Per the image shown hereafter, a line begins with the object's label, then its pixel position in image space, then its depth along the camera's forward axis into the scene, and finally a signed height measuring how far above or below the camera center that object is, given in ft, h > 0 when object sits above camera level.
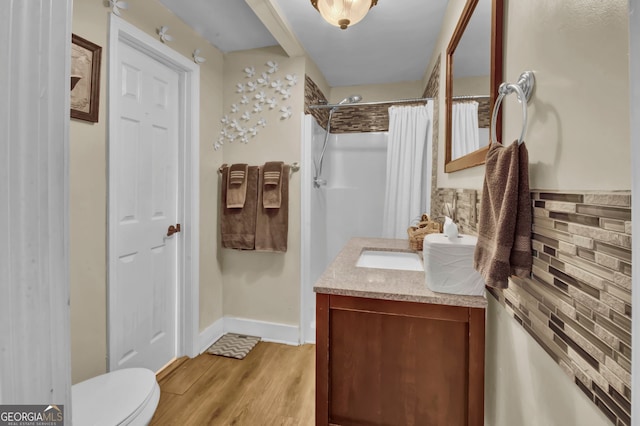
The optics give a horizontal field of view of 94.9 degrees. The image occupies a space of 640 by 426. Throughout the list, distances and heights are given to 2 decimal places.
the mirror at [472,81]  3.19 +1.84
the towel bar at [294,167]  7.59 +1.24
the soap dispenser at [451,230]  3.51 -0.18
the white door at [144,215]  5.43 -0.01
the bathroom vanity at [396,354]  3.42 -1.70
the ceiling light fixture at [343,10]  4.57 +3.24
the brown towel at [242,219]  7.65 -0.11
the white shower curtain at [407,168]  7.92 +1.31
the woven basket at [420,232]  5.71 -0.33
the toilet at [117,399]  3.43 -2.34
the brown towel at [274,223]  7.49 -0.22
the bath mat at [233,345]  7.30 -3.42
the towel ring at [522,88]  2.29 +1.08
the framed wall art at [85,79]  4.40 +2.11
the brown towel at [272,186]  7.41 +0.73
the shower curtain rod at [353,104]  7.45 +2.89
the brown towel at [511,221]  2.32 -0.05
